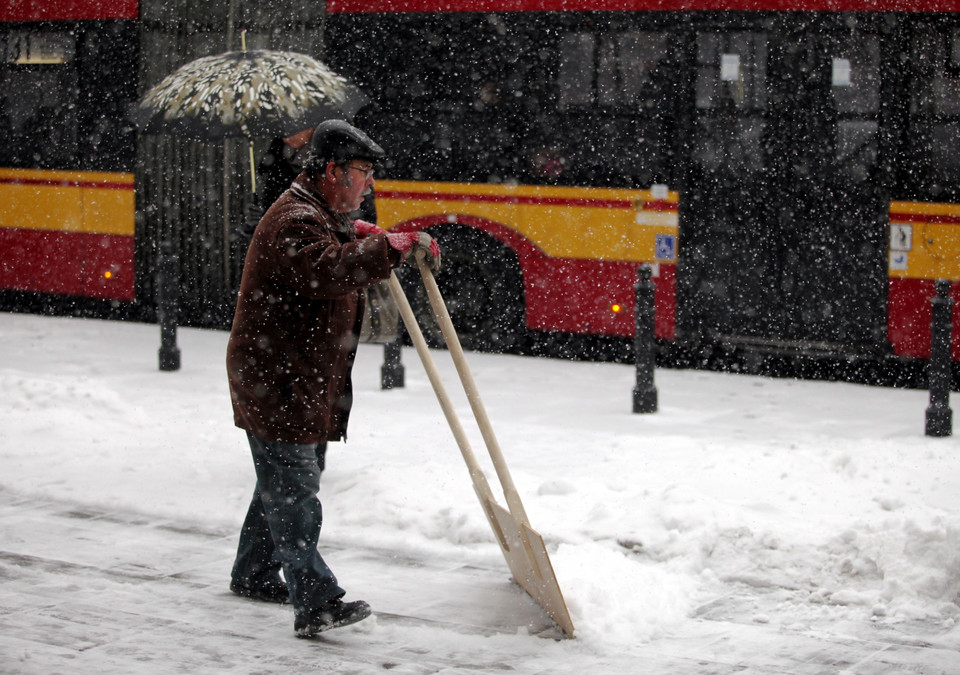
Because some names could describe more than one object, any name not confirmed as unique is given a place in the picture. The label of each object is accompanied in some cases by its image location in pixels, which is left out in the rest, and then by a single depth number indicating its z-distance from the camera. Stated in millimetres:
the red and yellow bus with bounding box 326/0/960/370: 10555
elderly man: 5211
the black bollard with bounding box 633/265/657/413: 9875
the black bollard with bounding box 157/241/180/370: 11336
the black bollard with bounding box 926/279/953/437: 8984
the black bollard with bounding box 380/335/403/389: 10781
